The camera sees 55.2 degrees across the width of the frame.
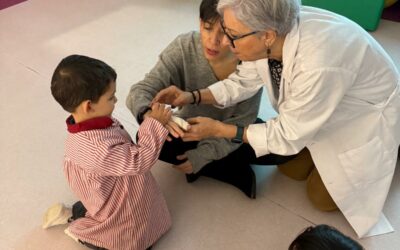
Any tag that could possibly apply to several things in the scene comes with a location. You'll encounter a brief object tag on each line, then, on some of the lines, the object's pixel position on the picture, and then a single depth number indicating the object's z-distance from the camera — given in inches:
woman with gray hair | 42.5
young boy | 41.5
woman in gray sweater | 56.4
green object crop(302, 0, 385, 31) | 101.7
